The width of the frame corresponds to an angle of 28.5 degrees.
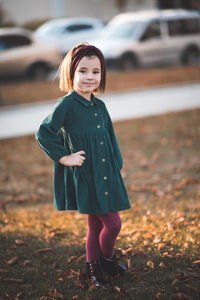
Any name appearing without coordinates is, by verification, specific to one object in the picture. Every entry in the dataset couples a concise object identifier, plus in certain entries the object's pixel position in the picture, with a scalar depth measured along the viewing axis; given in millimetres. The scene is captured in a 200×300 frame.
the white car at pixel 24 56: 12484
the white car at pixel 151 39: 13023
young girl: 2555
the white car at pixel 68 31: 14828
